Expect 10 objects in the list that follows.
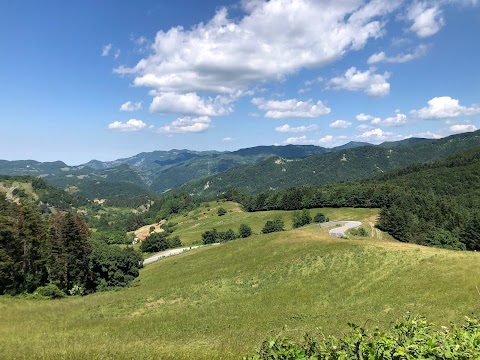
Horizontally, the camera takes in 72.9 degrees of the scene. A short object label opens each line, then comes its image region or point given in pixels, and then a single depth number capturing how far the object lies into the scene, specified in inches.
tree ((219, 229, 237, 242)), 5925.2
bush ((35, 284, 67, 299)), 2198.1
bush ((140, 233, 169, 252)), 5762.8
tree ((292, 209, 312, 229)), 6451.8
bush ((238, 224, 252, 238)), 6269.7
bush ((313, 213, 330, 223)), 6530.5
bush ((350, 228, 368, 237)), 4676.4
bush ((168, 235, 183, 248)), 5925.2
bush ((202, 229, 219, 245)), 5900.6
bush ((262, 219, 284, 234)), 6259.8
